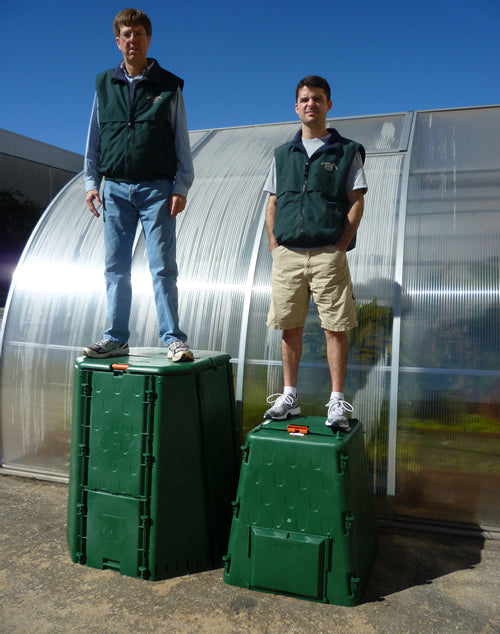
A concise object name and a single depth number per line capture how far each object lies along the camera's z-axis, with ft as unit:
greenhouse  12.60
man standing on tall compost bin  10.86
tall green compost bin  10.19
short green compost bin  9.29
